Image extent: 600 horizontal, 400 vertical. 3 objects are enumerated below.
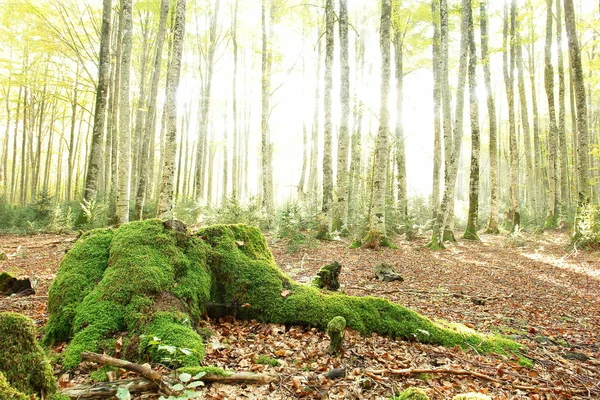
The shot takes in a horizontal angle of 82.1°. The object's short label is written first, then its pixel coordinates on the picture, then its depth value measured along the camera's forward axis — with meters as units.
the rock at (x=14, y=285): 5.11
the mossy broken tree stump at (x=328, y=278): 5.09
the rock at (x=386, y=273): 7.08
